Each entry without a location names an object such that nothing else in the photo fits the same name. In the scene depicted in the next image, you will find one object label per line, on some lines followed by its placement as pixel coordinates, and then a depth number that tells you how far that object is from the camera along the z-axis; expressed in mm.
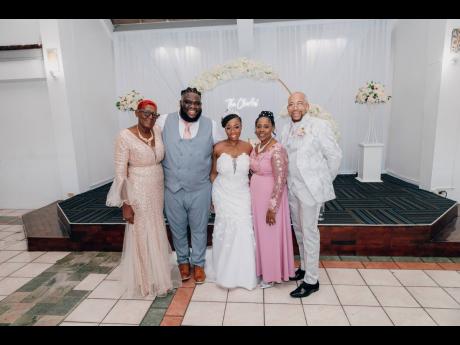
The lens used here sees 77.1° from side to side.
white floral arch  4320
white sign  5902
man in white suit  2324
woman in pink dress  2385
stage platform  3176
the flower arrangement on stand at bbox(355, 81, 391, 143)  5238
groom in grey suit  2482
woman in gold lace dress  2355
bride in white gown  2510
